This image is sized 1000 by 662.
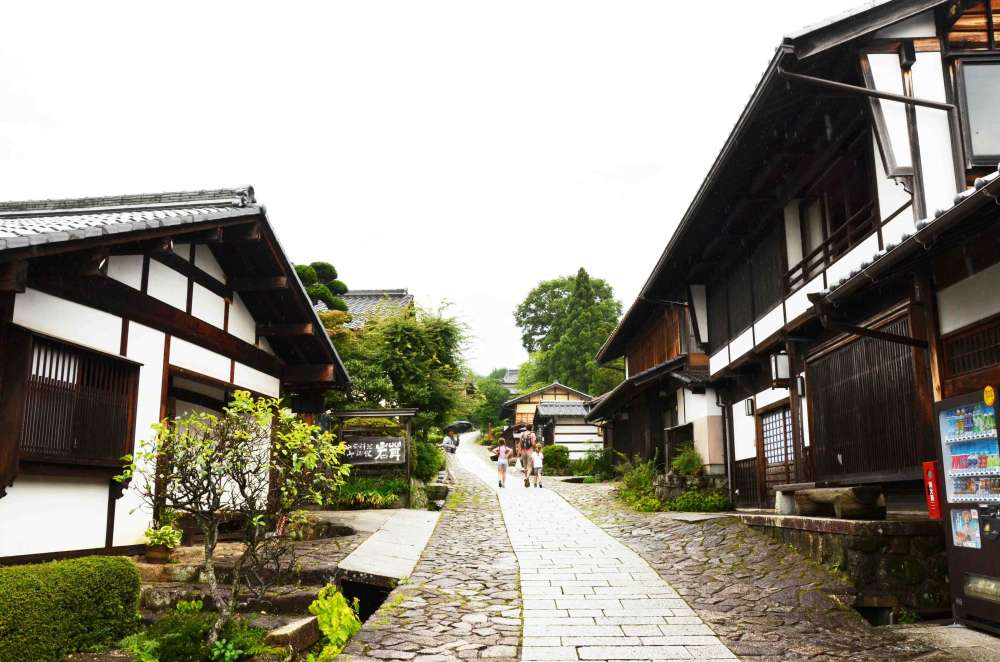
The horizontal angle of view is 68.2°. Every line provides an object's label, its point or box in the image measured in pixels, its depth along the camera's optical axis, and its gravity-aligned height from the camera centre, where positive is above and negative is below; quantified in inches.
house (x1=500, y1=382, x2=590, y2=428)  2255.2 +192.7
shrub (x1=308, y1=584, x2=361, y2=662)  315.0 -68.0
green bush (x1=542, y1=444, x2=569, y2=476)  1547.7 +3.7
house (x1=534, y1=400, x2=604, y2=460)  1753.2 +72.9
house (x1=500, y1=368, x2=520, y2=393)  3946.9 +447.8
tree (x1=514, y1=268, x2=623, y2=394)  2383.4 +405.2
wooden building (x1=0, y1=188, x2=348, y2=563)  308.0 +68.2
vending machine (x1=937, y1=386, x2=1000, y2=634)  279.0 -16.5
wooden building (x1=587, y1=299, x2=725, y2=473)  811.4 +93.5
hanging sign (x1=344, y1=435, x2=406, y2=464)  789.9 +11.2
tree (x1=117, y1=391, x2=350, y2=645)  283.3 -1.2
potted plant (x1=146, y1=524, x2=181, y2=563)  296.0 -28.9
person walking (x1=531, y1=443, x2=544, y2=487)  1162.5 -4.8
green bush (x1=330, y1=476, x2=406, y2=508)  750.5 -29.5
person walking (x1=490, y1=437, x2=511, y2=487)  1198.9 -8.0
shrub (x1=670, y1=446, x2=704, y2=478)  795.4 -2.0
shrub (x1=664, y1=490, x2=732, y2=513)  736.3 -41.2
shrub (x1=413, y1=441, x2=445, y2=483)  952.3 +1.8
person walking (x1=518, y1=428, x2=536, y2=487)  1200.8 +15.6
